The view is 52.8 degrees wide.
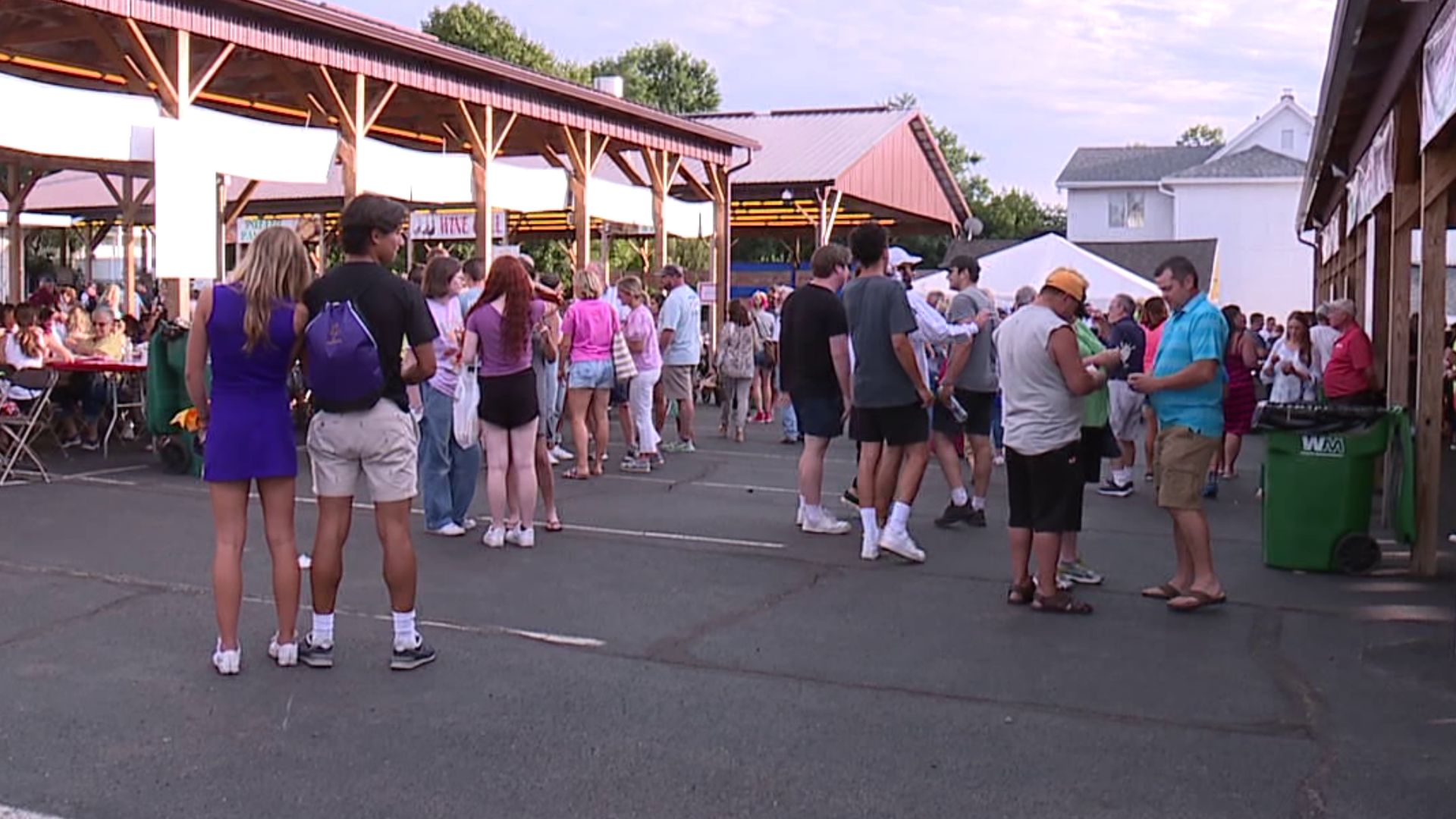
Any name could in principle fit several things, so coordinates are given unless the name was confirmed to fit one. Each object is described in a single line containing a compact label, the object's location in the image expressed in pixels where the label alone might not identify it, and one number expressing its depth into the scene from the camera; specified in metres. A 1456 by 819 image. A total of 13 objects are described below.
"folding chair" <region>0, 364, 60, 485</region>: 11.20
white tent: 21.11
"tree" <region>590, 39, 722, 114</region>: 78.19
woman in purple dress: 5.58
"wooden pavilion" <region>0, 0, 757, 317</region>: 13.14
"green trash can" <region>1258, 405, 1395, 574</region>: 8.48
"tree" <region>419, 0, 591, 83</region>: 56.78
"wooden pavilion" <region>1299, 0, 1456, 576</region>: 8.07
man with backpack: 5.63
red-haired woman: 8.52
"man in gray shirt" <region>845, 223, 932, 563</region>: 8.49
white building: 53.78
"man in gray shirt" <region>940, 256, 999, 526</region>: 10.17
